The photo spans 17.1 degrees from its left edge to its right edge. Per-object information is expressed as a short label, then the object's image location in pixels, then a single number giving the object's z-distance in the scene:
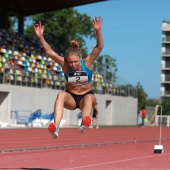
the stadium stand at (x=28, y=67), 33.16
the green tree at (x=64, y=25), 57.59
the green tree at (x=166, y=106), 80.90
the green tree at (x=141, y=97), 94.50
